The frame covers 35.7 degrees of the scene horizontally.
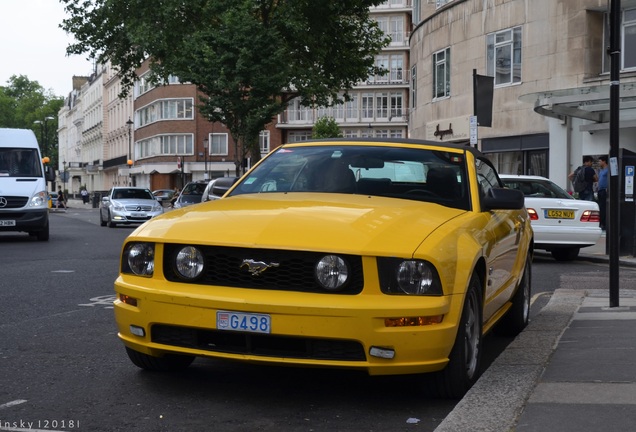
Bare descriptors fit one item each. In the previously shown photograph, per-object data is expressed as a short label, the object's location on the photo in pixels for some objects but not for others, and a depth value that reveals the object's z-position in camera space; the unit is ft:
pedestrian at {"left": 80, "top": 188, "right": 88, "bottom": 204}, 296.10
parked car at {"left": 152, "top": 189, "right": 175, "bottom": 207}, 228.61
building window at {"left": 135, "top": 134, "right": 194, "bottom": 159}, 284.61
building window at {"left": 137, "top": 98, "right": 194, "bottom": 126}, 281.33
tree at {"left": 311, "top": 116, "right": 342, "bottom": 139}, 279.69
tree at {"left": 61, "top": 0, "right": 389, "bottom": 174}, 116.37
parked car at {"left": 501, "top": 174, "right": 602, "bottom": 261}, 54.49
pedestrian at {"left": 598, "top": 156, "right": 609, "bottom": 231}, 74.18
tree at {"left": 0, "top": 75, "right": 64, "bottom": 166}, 529.04
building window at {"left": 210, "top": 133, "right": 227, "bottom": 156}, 283.38
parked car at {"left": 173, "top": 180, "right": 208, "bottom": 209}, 110.32
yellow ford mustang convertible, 16.34
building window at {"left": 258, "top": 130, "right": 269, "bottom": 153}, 306.23
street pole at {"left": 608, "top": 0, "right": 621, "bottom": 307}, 29.35
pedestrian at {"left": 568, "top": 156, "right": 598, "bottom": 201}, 81.56
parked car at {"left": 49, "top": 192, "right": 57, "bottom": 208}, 224.94
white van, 70.95
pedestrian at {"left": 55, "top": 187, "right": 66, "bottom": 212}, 218.05
